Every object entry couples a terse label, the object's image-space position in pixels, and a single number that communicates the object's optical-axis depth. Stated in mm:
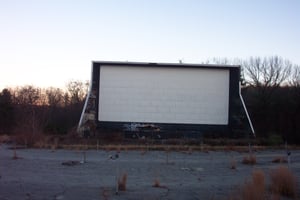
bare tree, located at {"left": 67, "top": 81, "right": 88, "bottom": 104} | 76088
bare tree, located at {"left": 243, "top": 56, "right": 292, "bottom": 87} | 65062
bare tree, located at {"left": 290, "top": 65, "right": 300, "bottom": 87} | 60719
